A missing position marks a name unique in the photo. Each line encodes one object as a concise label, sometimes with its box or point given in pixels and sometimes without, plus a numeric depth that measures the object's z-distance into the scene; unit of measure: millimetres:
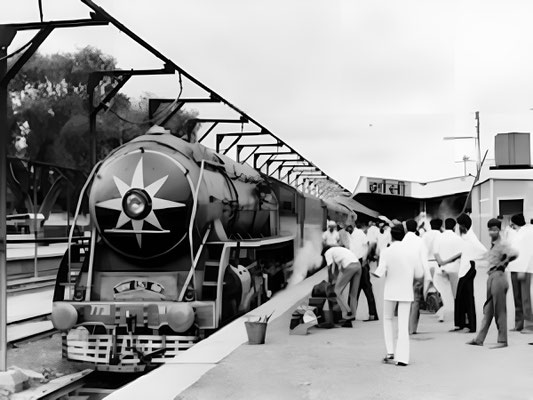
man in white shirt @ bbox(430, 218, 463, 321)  9859
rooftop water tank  31094
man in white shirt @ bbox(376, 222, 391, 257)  19577
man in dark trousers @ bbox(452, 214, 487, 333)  9547
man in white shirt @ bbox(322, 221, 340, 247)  15730
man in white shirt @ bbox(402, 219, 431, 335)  7562
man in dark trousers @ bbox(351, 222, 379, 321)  11203
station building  26088
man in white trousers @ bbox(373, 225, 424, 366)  7340
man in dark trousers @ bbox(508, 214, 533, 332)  9859
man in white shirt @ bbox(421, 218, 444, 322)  10500
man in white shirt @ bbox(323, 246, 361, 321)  10305
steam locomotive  8547
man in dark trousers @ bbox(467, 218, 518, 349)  8258
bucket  8484
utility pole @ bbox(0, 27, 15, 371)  7219
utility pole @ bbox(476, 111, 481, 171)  27641
